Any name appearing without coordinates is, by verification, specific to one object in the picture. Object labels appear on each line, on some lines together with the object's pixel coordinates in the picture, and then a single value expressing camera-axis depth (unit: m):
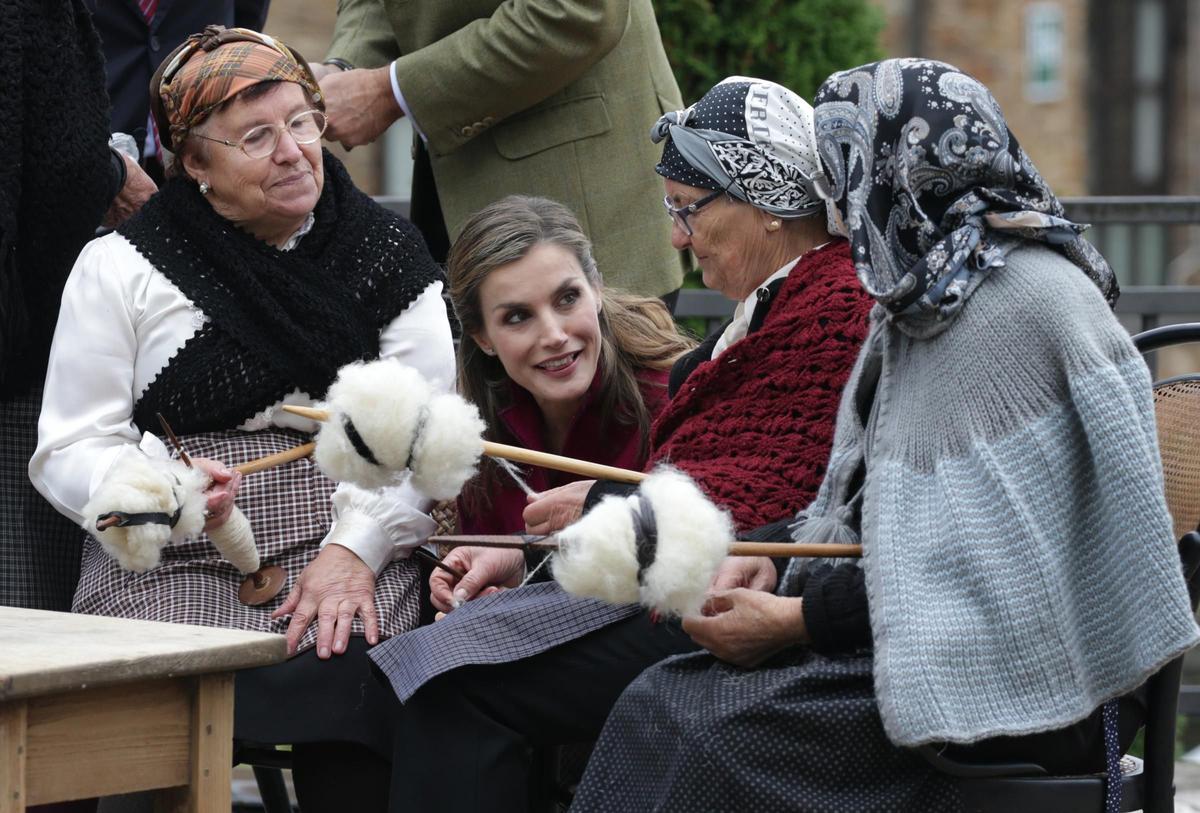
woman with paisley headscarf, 4.54
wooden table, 4.54
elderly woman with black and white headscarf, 5.36
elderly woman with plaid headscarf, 6.27
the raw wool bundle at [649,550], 4.37
